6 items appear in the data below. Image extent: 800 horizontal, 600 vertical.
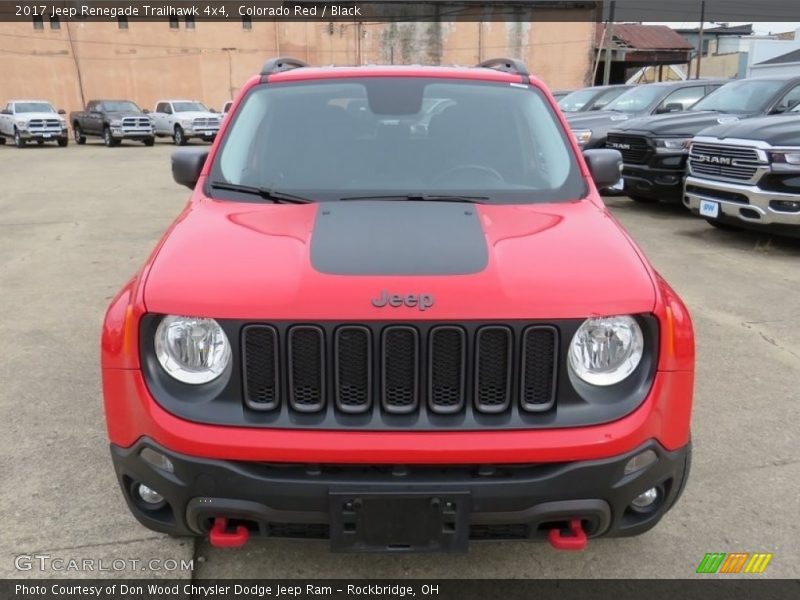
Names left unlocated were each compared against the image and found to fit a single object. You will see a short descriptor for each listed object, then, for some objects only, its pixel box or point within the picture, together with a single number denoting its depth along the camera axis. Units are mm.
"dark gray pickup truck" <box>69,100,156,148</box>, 27672
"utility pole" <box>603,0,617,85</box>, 39250
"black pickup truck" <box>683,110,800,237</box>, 7344
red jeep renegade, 2109
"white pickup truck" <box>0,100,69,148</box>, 27172
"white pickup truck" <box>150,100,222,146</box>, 28234
